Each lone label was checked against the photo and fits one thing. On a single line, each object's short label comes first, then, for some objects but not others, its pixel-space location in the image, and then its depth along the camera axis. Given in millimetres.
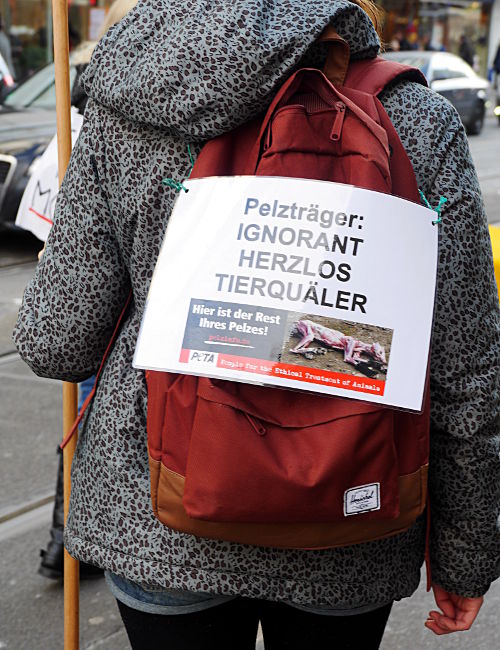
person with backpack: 1385
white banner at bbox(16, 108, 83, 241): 3051
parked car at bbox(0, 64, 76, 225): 8141
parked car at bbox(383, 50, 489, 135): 17188
